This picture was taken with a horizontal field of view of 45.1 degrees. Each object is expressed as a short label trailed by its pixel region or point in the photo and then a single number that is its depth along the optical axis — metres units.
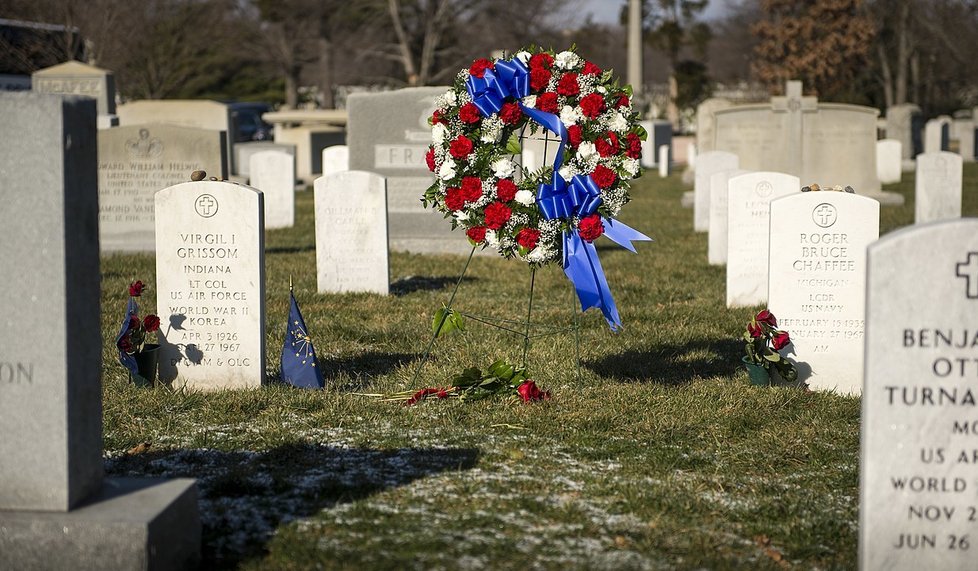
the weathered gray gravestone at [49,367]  3.79
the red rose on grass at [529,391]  6.28
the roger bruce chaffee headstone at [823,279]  6.73
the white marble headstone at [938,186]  14.49
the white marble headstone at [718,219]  11.30
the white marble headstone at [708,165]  14.25
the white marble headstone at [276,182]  15.52
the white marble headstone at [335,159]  18.61
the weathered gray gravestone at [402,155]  13.39
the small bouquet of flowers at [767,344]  6.71
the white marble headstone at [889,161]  25.44
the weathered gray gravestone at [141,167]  12.87
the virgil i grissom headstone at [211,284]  6.53
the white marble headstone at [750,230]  9.30
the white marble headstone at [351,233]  10.07
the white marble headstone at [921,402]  3.72
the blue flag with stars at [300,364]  6.70
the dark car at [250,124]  36.72
